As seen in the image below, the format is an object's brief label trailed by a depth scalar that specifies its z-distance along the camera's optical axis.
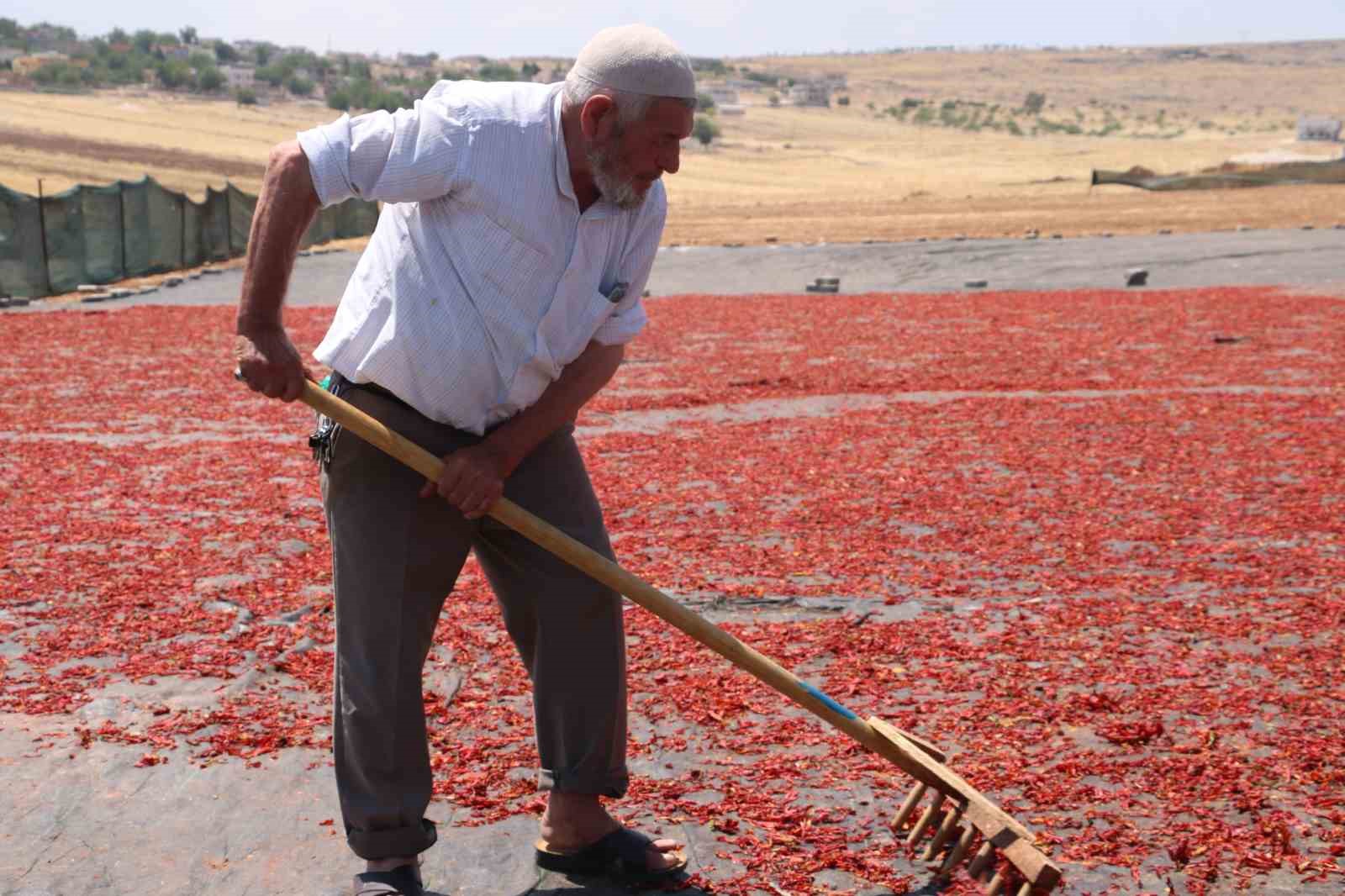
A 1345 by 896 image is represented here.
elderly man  3.32
